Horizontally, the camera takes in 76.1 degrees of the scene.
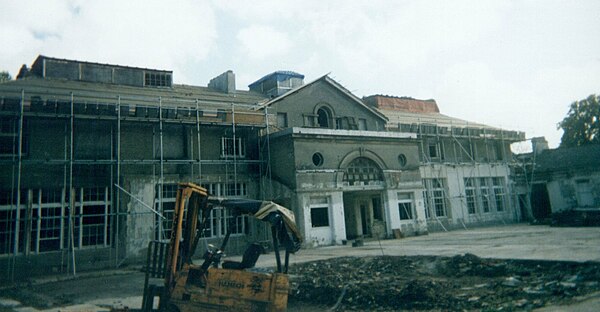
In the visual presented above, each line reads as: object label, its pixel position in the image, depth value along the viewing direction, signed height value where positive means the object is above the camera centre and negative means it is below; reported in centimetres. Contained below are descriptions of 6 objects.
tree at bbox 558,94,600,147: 4412 +855
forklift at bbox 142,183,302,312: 705 -99
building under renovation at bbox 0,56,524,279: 1586 +282
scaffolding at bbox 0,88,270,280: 1534 +352
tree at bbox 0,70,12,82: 3398 +1412
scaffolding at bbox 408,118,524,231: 2772 +347
